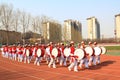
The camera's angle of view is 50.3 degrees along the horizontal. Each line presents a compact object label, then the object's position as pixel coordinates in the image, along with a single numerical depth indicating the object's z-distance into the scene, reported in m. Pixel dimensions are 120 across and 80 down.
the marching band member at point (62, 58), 9.42
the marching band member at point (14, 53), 13.74
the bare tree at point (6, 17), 25.06
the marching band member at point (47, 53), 9.63
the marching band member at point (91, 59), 9.26
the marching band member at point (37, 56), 10.29
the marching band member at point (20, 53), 12.49
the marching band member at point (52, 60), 9.10
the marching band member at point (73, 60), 7.87
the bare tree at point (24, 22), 25.96
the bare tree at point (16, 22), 25.46
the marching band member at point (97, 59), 9.78
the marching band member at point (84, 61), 8.30
